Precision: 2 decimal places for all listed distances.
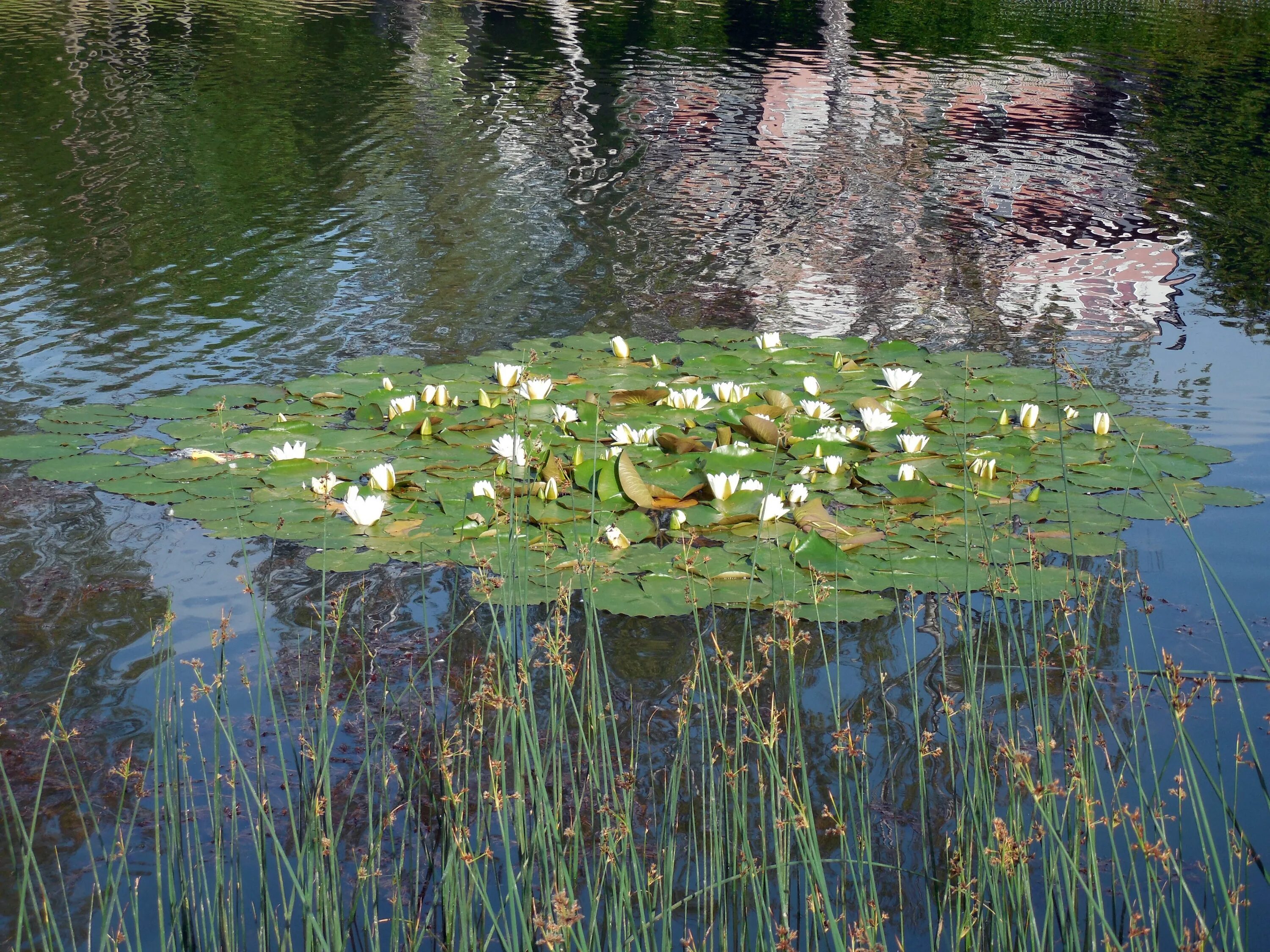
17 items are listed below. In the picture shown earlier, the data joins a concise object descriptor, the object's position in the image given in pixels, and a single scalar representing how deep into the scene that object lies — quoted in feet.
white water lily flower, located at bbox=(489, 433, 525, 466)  24.31
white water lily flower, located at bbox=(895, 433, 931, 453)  25.62
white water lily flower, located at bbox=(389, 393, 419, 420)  27.66
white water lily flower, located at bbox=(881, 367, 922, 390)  29.30
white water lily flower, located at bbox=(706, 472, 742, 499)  23.34
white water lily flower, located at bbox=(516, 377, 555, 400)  28.07
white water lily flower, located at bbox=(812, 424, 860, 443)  26.71
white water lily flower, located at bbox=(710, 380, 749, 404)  28.78
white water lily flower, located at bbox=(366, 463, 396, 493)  23.59
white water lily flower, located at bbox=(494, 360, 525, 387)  29.53
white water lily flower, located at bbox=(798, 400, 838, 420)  27.84
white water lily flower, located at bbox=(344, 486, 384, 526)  22.15
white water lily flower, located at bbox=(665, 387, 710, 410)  28.45
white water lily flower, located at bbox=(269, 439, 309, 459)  24.72
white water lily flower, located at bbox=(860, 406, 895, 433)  27.07
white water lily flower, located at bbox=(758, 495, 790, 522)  22.20
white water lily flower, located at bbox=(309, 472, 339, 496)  22.03
